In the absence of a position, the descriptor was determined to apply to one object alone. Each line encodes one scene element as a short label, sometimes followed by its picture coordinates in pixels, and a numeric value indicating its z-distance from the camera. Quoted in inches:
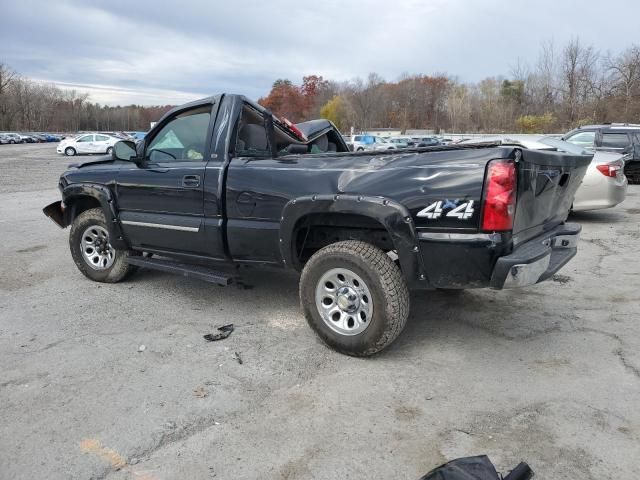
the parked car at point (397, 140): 1352.4
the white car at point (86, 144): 1505.9
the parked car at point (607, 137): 521.7
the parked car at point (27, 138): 2780.0
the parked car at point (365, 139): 1473.9
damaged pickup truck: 130.2
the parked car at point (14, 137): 2620.6
